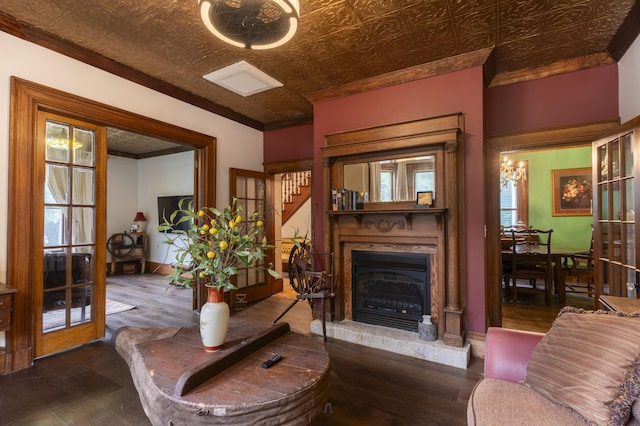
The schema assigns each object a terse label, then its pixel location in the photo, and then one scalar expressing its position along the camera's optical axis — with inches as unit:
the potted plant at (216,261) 63.9
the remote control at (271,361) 58.0
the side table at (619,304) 64.6
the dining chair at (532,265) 165.0
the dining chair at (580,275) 186.1
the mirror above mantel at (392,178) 121.6
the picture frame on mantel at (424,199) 117.4
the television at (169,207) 253.8
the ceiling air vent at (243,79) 126.6
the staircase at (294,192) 275.6
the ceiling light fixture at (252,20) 71.4
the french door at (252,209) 177.3
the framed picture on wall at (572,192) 231.8
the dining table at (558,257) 166.9
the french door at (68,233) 104.5
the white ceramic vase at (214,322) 63.7
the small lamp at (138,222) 269.2
